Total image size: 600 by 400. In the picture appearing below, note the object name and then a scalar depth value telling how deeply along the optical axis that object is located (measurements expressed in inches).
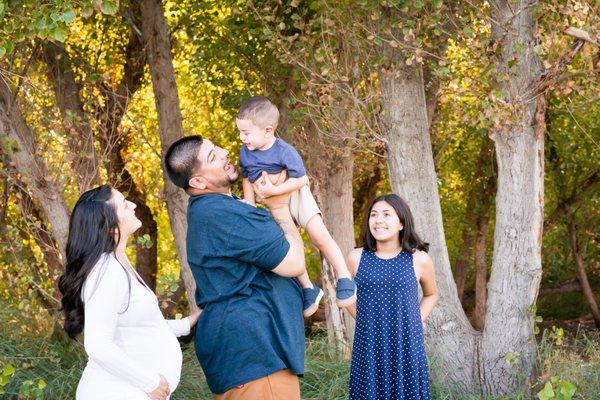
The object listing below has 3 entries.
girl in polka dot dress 197.3
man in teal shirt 141.4
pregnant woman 132.3
